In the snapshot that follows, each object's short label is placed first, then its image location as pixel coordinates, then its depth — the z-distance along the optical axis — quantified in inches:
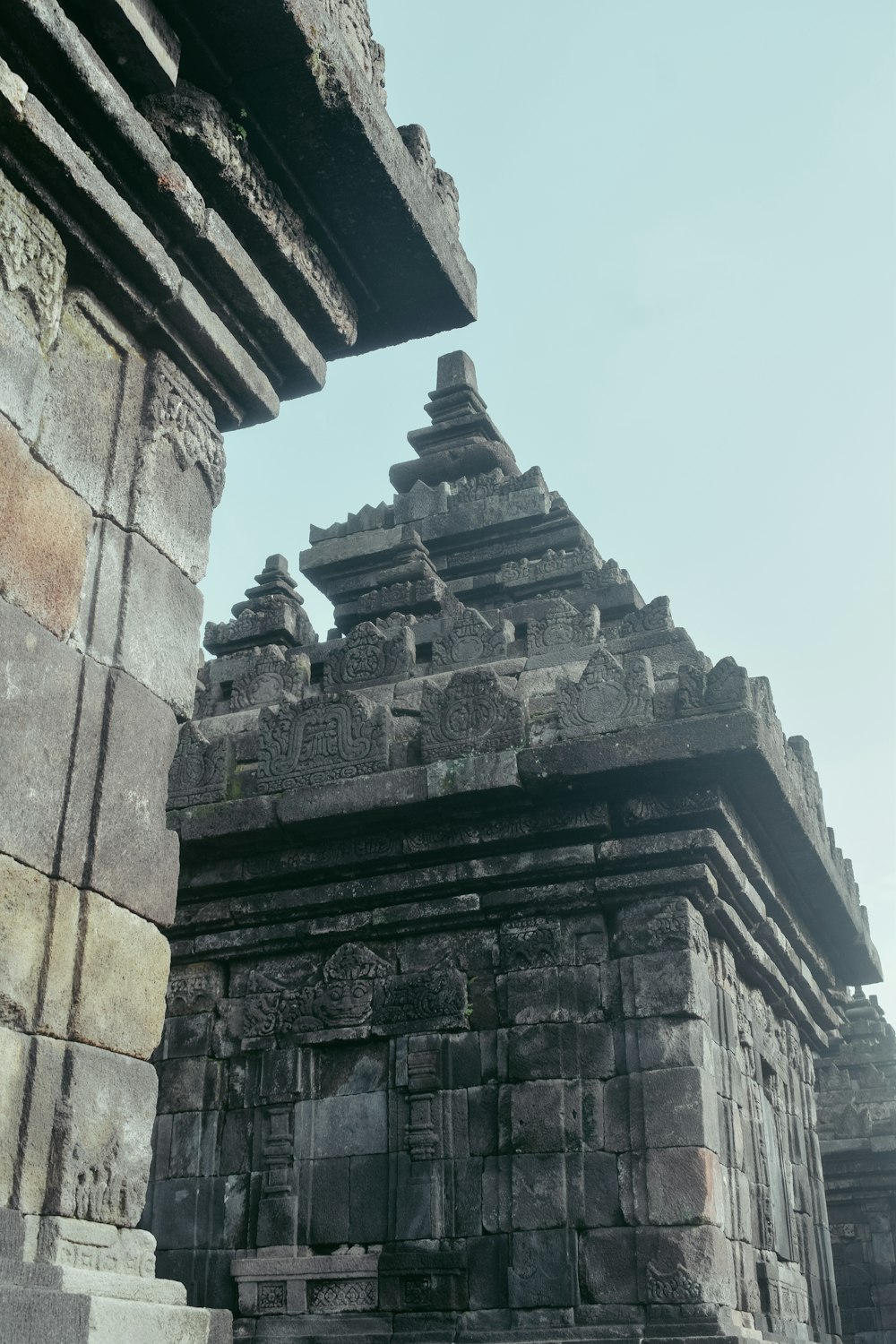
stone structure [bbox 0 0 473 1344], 117.3
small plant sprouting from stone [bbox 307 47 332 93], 151.1
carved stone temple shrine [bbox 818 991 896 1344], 568.7
